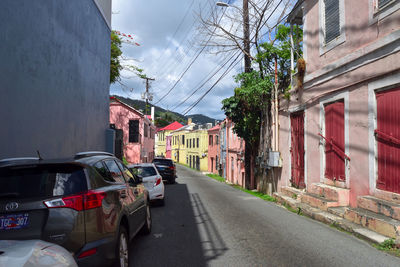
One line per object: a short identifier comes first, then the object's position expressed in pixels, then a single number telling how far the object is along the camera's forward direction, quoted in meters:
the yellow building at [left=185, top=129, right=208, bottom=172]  45.43
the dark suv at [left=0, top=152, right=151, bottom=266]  3.24
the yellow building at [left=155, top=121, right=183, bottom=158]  72.77
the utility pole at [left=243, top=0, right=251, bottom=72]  15.44
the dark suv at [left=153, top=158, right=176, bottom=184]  20.17
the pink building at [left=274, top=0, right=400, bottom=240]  6.75
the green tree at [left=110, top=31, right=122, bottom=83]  19.12
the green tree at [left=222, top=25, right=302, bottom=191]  14.41
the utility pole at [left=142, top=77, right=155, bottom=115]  39.99
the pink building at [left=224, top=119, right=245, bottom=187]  25.62
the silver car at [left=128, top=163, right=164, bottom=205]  10.34
